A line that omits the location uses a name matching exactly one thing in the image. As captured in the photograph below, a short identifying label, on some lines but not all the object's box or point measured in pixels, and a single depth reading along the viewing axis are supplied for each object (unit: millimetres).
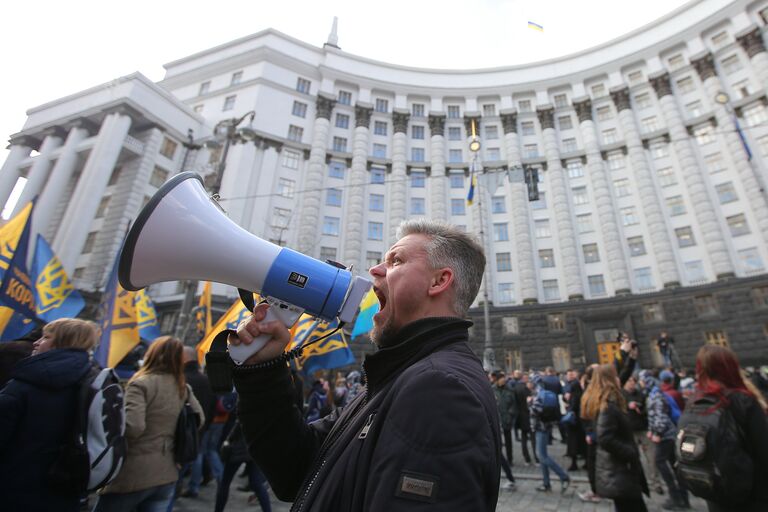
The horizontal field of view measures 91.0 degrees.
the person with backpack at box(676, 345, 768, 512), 2498
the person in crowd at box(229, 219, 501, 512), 881
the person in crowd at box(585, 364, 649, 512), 3609
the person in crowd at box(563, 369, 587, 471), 7305
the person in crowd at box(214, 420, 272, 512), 4402
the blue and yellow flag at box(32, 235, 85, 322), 6754
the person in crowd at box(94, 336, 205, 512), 2841
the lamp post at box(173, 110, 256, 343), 9977
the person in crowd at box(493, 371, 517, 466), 7824
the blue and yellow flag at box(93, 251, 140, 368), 5992
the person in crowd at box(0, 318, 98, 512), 2232
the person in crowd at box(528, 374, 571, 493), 6137
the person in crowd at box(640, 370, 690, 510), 5309
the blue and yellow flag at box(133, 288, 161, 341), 8894
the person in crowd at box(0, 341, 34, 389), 2973
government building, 23312
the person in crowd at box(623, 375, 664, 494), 5652
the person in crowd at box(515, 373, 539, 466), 8215
